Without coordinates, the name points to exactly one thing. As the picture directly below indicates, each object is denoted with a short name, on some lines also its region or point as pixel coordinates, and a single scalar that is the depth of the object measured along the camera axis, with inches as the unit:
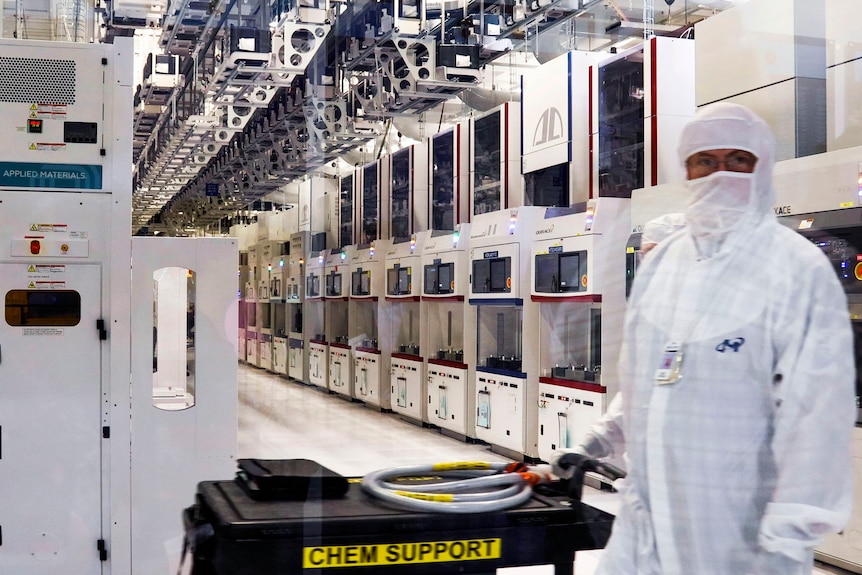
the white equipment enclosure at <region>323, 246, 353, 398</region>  454.3
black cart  82.3
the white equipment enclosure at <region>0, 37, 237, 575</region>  143.6
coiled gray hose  86.7
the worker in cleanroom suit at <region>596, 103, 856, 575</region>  62.7
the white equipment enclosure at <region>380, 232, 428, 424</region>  373.1
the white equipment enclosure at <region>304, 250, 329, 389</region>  491.8
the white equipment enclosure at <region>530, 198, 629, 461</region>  232.4
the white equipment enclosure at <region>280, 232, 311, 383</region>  537.6
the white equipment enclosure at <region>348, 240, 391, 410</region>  413.1
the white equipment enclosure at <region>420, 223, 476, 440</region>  325.1
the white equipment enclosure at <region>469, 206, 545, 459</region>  274.7
